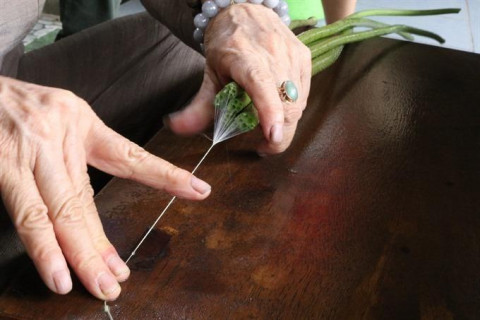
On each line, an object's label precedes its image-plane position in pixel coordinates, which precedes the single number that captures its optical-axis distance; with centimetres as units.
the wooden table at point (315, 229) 71
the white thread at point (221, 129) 81
